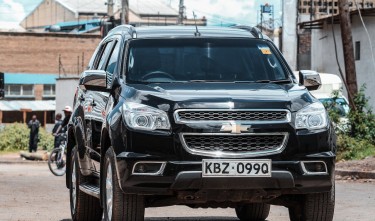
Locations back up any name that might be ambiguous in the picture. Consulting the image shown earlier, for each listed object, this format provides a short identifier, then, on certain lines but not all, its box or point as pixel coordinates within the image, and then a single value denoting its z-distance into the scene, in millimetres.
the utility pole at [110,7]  63200
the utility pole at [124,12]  52250
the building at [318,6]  65375
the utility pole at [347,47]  29750
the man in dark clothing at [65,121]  29534
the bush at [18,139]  51188
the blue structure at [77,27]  115500
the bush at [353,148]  26328
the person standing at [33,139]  47656
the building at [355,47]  48625
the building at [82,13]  140250
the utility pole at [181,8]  60994
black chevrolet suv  9625
